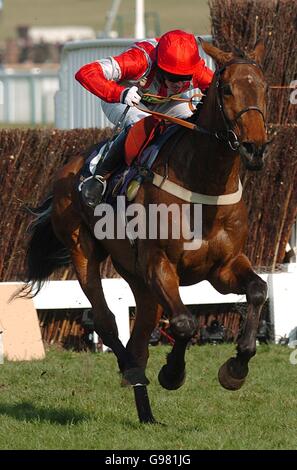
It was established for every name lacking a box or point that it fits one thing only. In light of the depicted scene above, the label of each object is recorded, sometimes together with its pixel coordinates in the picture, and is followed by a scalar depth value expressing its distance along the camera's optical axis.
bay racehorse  11.27
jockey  12.48
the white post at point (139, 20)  31.34
